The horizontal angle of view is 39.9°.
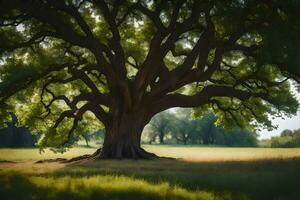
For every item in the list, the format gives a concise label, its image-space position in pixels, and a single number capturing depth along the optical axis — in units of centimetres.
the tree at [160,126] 13662
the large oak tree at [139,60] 2122
